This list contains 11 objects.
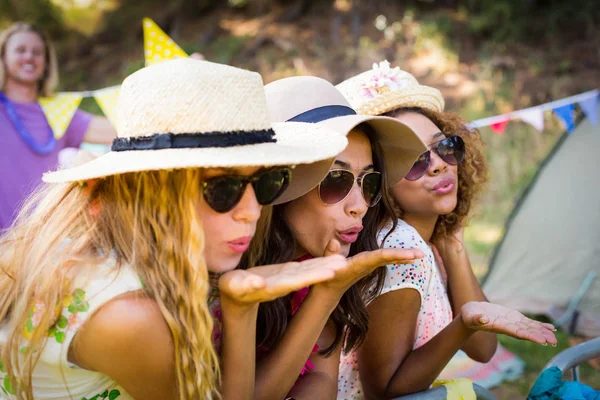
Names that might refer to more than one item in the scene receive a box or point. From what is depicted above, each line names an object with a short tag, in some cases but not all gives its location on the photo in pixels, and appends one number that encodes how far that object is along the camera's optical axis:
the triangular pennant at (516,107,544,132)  5.03
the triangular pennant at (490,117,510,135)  5.04
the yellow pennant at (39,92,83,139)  4.57
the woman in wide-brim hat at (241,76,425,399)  1.72
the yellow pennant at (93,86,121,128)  4.75
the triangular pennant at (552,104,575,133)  4.84
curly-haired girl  1.96
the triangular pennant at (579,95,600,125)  4.76
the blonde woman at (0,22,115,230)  4.34
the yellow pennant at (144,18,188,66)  3.95
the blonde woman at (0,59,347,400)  1.44
